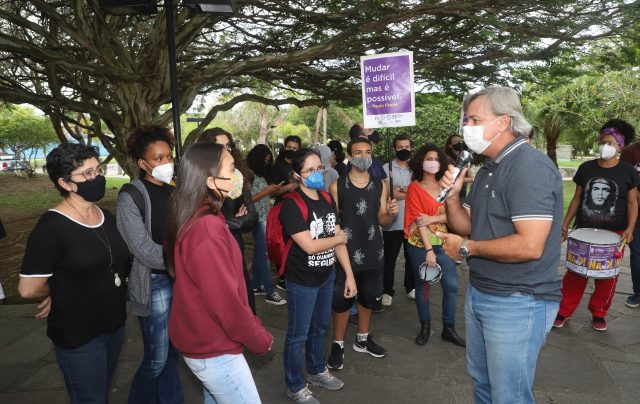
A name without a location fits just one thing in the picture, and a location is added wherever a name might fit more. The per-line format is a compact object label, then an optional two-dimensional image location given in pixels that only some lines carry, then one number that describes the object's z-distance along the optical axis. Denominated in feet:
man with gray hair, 6.61
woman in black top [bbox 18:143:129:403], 7.39
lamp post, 13.69
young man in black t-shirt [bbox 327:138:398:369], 12.46
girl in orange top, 13.67
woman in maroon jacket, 6.17
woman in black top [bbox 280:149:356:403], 10.28
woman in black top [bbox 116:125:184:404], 8.58
